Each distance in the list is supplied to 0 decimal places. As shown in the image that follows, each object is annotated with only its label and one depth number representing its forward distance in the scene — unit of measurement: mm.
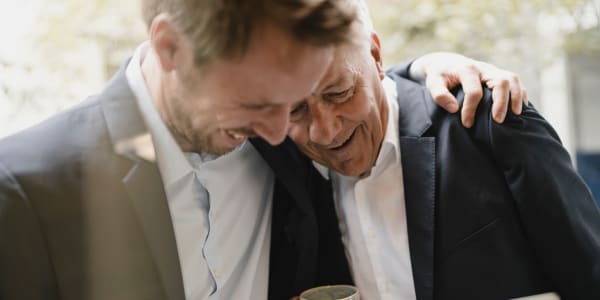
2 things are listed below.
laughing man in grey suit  838
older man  1218
